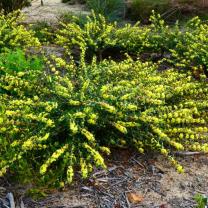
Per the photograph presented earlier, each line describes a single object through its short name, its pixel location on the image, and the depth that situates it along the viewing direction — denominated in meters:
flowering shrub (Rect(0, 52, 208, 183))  3.16
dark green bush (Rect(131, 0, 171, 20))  7.74
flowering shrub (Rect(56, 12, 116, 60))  5.43
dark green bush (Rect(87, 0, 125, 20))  7.08
